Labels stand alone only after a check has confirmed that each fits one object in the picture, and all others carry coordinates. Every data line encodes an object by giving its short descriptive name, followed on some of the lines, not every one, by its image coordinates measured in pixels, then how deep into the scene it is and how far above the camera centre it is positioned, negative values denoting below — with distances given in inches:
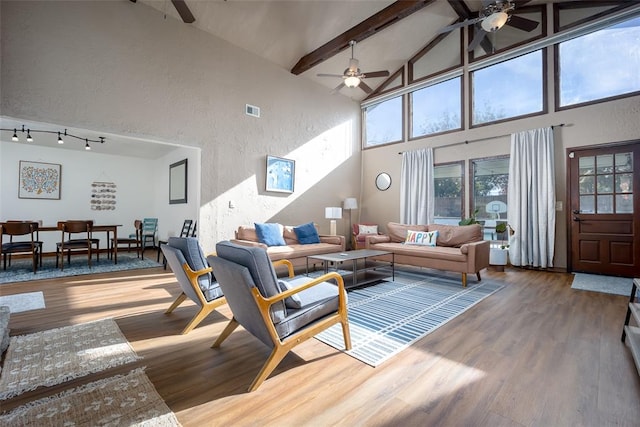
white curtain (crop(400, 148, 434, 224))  253.9 +25.9
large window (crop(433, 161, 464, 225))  243.0 +20.9
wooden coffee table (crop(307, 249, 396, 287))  148.3 -22.5
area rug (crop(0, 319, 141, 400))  67.3 -38.1
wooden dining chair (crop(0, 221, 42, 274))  167.9 -10.4
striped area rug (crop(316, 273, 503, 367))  86.0 -37.9
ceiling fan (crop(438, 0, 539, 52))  142.4 +102.9
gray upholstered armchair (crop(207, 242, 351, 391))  66.2 -22.2
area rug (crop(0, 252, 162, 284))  165.0 -34.8
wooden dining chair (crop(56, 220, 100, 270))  188.6 -9.7
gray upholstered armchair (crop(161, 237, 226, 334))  95.1 -19.6
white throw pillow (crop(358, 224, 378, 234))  266.0 -12.1
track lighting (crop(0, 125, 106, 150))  208.0 +63.3
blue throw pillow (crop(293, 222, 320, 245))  211.2 -13.4
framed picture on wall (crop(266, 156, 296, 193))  230.2 +34.2
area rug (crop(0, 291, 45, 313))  114.7 -36.4
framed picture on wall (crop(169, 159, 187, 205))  243.8 +29.5
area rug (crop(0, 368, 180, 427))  53.6 -38.3
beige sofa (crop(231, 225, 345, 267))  179.3 -20.7
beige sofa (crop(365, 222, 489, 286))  156.4 -20.2
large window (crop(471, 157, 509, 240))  222.5 +20.3
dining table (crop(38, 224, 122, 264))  185.5 -8.9
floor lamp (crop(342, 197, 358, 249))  279.1 +12.1
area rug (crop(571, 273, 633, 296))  146.3 -37.2
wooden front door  172.6 +4.1
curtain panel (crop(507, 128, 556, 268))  196.4 +12.5
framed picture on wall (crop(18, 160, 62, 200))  250.1 +31.4
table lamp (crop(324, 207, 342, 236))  243.3 +1.6
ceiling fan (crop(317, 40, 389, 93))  189.6 +93.0
